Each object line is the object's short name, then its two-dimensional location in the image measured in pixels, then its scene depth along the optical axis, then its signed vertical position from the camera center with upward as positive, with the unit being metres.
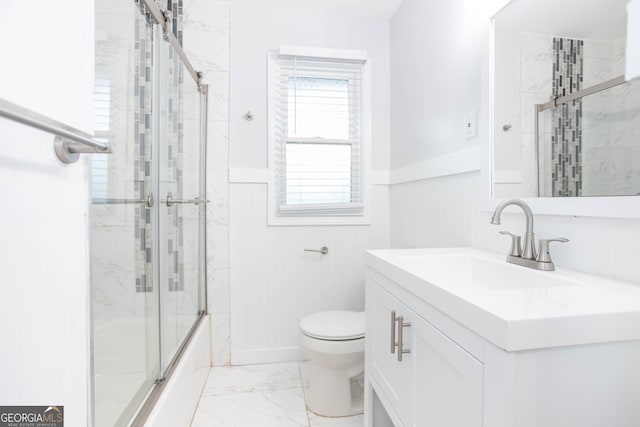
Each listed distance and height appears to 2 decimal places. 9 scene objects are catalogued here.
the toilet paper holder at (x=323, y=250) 2.16 -0.28
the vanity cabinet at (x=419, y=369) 0.64 -0.40
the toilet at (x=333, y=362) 1.55 -0.76
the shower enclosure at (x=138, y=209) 0.91 -0.01
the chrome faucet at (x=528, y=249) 0.93 -0.12
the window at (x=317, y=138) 2.12 +0.48
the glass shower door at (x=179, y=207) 1.39 +0.00
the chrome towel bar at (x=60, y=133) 0.41 +0.12
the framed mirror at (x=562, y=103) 0.80 +0.31
